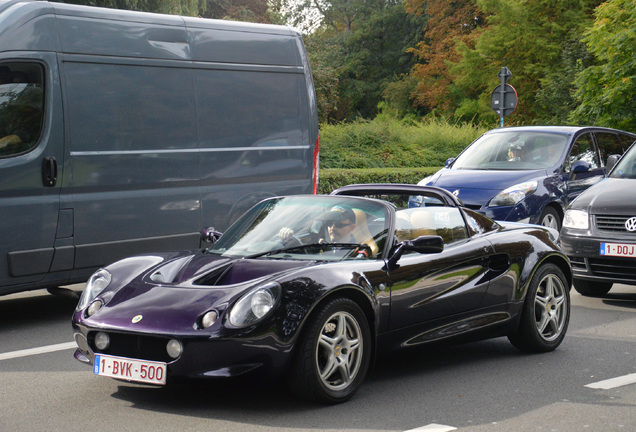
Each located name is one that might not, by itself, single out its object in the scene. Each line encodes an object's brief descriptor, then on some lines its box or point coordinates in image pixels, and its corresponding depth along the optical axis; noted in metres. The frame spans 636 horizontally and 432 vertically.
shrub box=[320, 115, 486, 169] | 23.81
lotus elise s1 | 4.99
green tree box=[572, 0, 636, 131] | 22.53
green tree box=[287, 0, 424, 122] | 58.75
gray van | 7.87
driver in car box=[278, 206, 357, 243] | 6.00
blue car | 12.32
